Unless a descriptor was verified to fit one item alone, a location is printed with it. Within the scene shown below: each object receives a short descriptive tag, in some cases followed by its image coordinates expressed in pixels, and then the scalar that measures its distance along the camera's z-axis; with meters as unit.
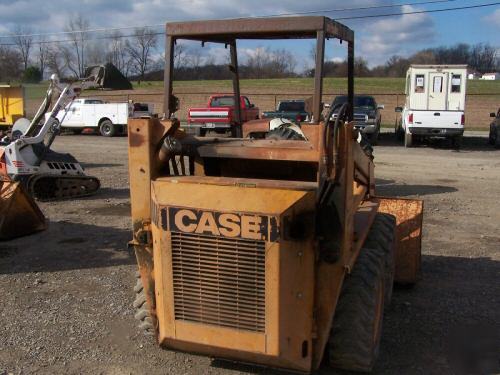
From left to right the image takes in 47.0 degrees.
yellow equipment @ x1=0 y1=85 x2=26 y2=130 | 21.78
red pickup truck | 22.22
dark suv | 21.31
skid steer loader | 3.34
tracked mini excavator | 10.20
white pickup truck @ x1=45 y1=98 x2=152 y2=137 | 26.16
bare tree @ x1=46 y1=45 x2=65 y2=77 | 47.81
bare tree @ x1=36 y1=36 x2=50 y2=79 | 51.12
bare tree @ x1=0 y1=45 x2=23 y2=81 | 55.95
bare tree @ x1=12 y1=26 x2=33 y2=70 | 56.06
